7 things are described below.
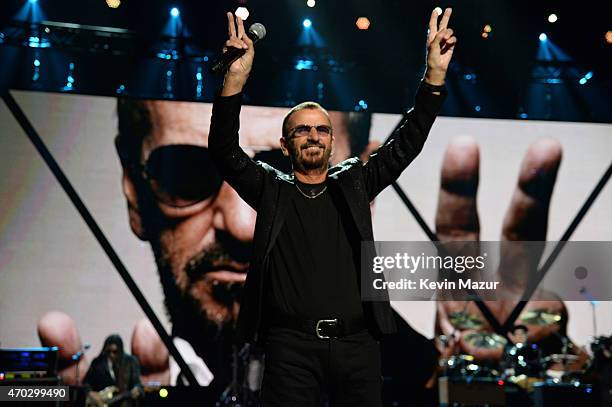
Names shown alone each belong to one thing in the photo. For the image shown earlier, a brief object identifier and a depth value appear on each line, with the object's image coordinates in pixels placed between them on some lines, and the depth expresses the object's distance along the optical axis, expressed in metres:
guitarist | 7.79
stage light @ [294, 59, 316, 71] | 9.26
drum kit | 8.15
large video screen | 8.72
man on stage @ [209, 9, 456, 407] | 2.34
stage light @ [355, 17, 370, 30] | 9.05
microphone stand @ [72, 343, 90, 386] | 8.45
